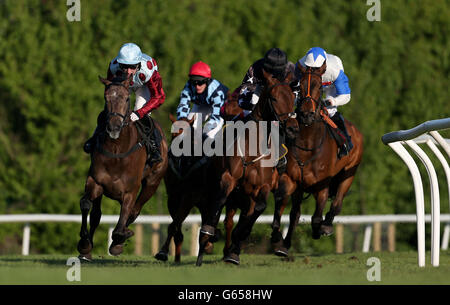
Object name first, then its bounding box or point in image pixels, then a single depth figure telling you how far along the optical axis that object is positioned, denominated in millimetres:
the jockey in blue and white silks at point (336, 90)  19937
